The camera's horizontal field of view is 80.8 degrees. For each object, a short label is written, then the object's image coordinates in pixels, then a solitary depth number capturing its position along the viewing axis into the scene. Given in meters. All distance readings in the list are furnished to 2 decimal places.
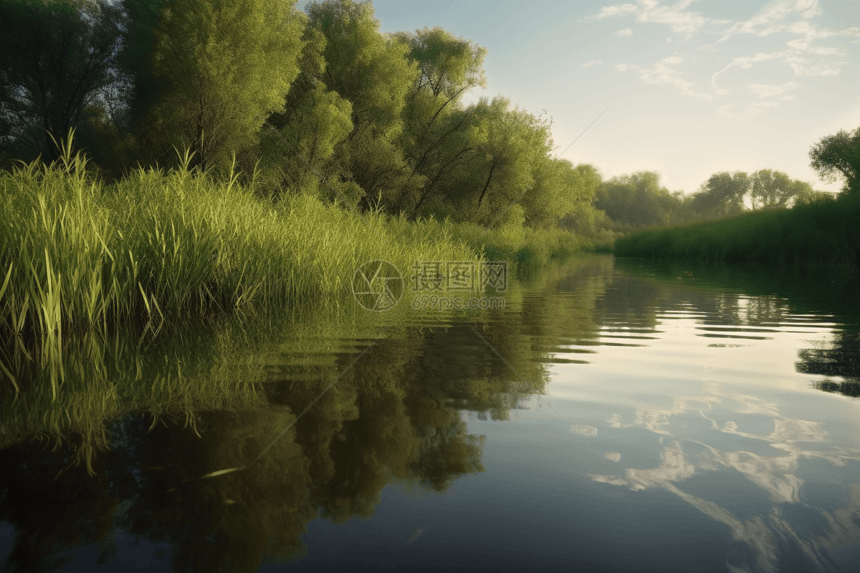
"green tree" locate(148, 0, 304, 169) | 17.39
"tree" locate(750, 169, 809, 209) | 78.62
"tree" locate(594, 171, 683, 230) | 104.12
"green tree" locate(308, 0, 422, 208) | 25.05
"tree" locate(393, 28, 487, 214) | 31.86
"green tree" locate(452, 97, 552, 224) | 29.11
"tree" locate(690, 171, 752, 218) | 76.19
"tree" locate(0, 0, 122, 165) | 26.30
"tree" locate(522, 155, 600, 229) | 32.69
